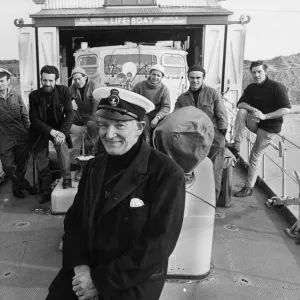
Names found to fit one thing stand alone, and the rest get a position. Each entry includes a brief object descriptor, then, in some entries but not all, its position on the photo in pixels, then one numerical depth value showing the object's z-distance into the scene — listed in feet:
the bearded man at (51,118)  13.94
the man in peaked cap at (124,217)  5.25
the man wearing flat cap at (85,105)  15.61
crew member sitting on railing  13.79
